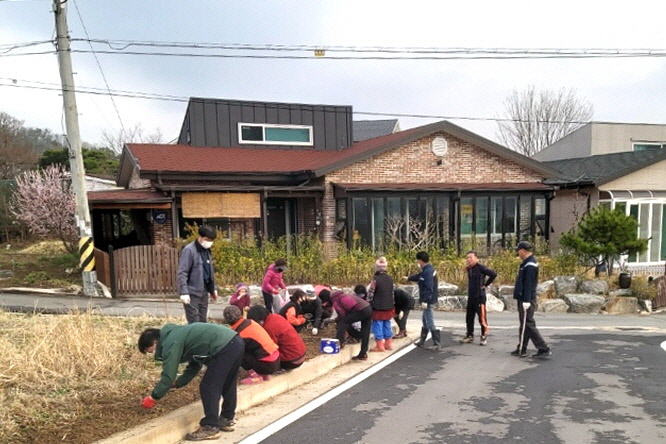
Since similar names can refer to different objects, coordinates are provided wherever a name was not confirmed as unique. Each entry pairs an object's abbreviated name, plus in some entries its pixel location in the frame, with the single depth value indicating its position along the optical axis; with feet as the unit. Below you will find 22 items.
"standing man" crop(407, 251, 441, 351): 27.09
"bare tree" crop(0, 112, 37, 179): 104.58
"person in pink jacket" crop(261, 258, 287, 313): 30.12
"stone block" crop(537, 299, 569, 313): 44.34
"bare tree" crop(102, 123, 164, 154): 162.48
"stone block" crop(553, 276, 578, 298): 46.01
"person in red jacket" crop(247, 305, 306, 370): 19.72
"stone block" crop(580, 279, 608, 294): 46.03
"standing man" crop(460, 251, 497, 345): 27.61
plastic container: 23.86
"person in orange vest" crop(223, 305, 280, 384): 16.92
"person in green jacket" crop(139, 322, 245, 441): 14.17
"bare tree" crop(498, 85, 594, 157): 135.95
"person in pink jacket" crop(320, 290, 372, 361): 24.62
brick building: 54.19
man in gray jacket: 22.52
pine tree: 46.78
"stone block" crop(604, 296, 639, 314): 45.19
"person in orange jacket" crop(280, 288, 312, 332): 24.21
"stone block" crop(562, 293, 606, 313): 44.29
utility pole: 40.83
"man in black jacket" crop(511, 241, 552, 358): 25.22
